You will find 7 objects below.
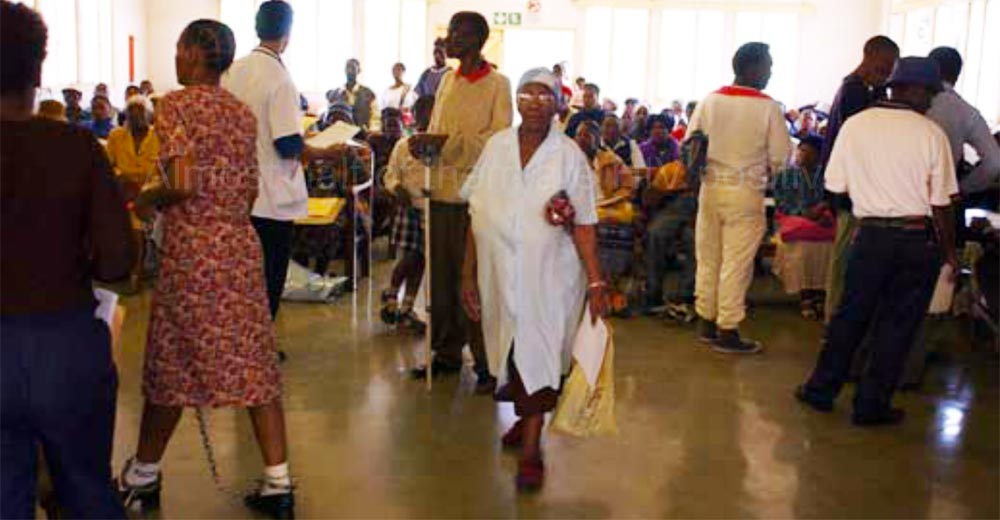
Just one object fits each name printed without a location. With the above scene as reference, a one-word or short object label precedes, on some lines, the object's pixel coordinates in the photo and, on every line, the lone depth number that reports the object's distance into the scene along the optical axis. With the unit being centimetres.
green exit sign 1781
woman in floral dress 285
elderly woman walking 338
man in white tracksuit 518
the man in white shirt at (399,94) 1245
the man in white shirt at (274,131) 386
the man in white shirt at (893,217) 405
